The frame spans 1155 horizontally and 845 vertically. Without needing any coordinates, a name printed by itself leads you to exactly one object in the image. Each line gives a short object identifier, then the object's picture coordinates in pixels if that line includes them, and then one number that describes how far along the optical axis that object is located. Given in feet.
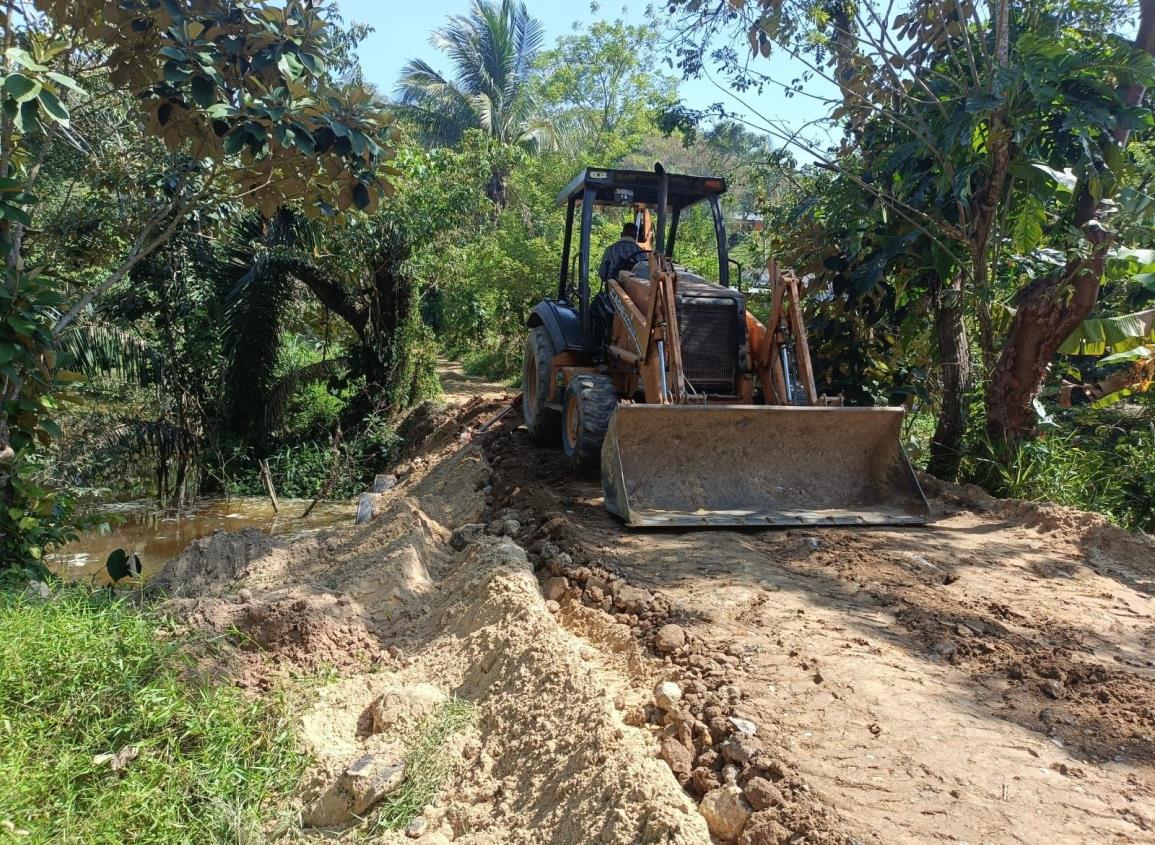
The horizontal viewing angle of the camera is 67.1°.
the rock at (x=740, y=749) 9.62
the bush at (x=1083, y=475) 23.02
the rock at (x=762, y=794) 8.86
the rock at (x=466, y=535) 20.29
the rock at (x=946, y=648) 12.76
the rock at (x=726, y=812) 8.82
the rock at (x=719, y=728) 10.23
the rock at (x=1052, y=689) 11.44
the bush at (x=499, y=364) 61.52
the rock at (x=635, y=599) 14.53
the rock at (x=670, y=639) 12.76
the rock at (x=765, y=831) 8.44
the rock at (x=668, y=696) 11.04
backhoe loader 19.90
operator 26.21
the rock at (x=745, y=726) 10.14
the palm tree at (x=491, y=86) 98.84
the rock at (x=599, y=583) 15.65
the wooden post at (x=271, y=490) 33.45
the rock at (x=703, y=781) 9.53
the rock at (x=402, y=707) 12.54
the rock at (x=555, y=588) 16.11
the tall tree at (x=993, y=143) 21.09
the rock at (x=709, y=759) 9.88
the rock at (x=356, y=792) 11.19
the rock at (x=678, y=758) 9.88
